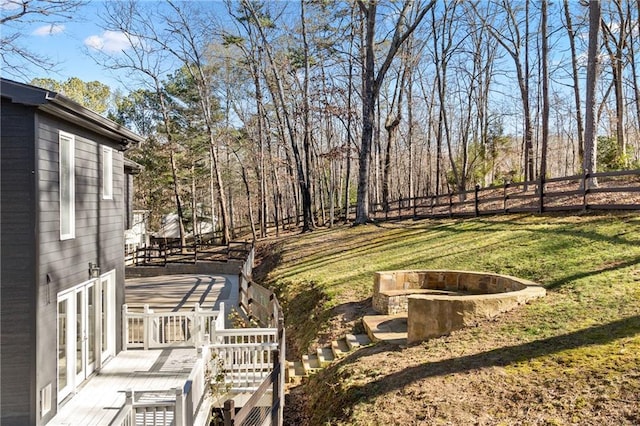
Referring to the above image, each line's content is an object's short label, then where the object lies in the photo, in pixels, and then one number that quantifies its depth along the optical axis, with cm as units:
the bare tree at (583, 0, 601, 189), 1350
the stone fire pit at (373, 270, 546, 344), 651
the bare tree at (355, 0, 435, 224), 1797
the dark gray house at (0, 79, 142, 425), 561
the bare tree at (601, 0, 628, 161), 1911
